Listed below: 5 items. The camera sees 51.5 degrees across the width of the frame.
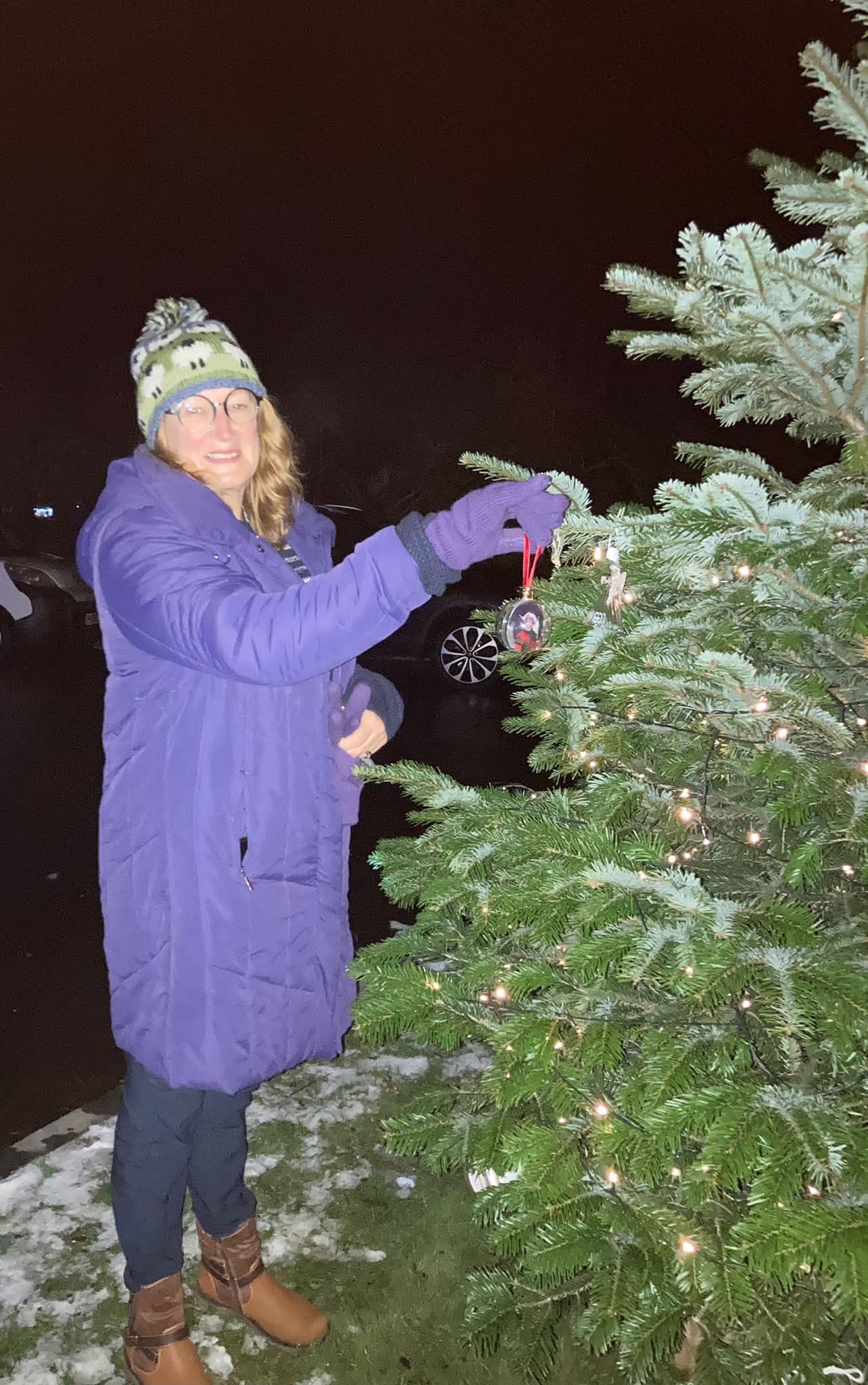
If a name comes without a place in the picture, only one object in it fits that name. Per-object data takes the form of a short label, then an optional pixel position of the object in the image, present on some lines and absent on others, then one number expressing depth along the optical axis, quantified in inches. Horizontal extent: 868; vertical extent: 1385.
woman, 67.9
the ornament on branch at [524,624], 76.1
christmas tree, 55.0
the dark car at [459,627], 361.1
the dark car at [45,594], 433.4
